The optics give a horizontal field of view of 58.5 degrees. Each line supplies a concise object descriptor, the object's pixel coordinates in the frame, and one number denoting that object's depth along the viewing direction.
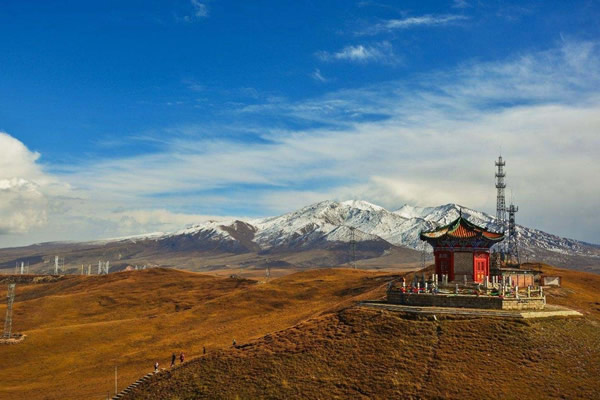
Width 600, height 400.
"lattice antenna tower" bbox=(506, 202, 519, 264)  120.69
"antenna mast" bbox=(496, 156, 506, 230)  102.25
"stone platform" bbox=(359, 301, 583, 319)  47.66
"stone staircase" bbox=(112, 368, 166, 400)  53.69
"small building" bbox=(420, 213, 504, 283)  62.12
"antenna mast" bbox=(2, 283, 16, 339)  89.97
